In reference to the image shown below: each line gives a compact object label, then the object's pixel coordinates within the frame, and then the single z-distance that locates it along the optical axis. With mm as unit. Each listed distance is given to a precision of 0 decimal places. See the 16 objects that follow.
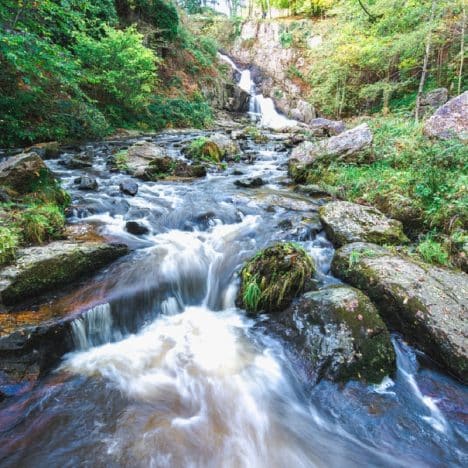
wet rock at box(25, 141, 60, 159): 8648
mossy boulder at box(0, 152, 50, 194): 4973
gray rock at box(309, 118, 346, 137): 15188
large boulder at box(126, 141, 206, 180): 8359
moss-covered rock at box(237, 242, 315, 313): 3676
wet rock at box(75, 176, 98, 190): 6803
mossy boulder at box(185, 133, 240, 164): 10176
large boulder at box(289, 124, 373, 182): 7781
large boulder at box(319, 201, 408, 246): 4723
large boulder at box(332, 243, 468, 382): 2934
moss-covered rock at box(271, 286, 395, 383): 2871
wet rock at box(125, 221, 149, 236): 5305
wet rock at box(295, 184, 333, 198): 7133
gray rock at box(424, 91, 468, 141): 6809
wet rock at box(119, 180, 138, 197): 6906
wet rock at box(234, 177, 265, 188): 8047
